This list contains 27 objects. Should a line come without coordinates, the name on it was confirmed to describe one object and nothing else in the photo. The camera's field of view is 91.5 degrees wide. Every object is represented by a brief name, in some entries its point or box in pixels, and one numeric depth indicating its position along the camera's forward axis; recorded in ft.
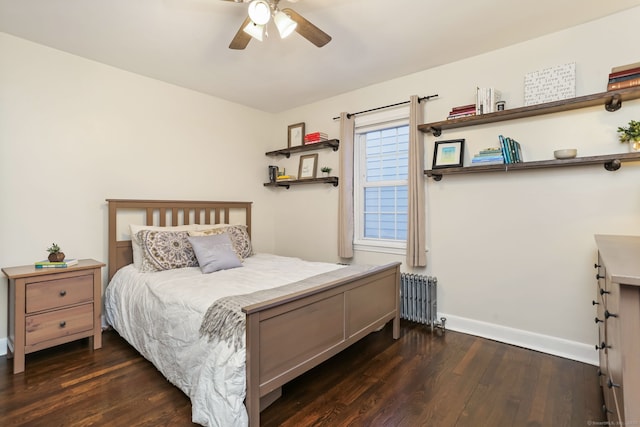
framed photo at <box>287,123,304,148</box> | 13.64
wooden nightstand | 7.15
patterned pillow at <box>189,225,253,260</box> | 10.80
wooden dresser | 3.03
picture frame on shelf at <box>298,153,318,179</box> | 13.20
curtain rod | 10.09
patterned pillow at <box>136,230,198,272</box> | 8.87
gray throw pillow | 8.85
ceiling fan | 5.88
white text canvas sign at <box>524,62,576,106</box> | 7.70
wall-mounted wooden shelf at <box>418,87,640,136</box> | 6.95
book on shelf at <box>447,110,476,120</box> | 8.91
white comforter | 5.02
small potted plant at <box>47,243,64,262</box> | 7.98
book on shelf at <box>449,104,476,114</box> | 8.92
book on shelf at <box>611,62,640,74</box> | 6.84
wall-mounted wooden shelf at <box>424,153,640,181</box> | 6.92
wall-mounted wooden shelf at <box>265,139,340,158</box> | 12.25
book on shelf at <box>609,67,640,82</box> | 6.75
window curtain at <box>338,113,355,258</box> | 11.73
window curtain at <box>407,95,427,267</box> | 9.94
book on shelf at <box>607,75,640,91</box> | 6.73
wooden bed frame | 5.17
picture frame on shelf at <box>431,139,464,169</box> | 9.37
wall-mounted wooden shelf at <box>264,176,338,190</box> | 12.26
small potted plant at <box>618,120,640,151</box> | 6.82
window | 11.05
